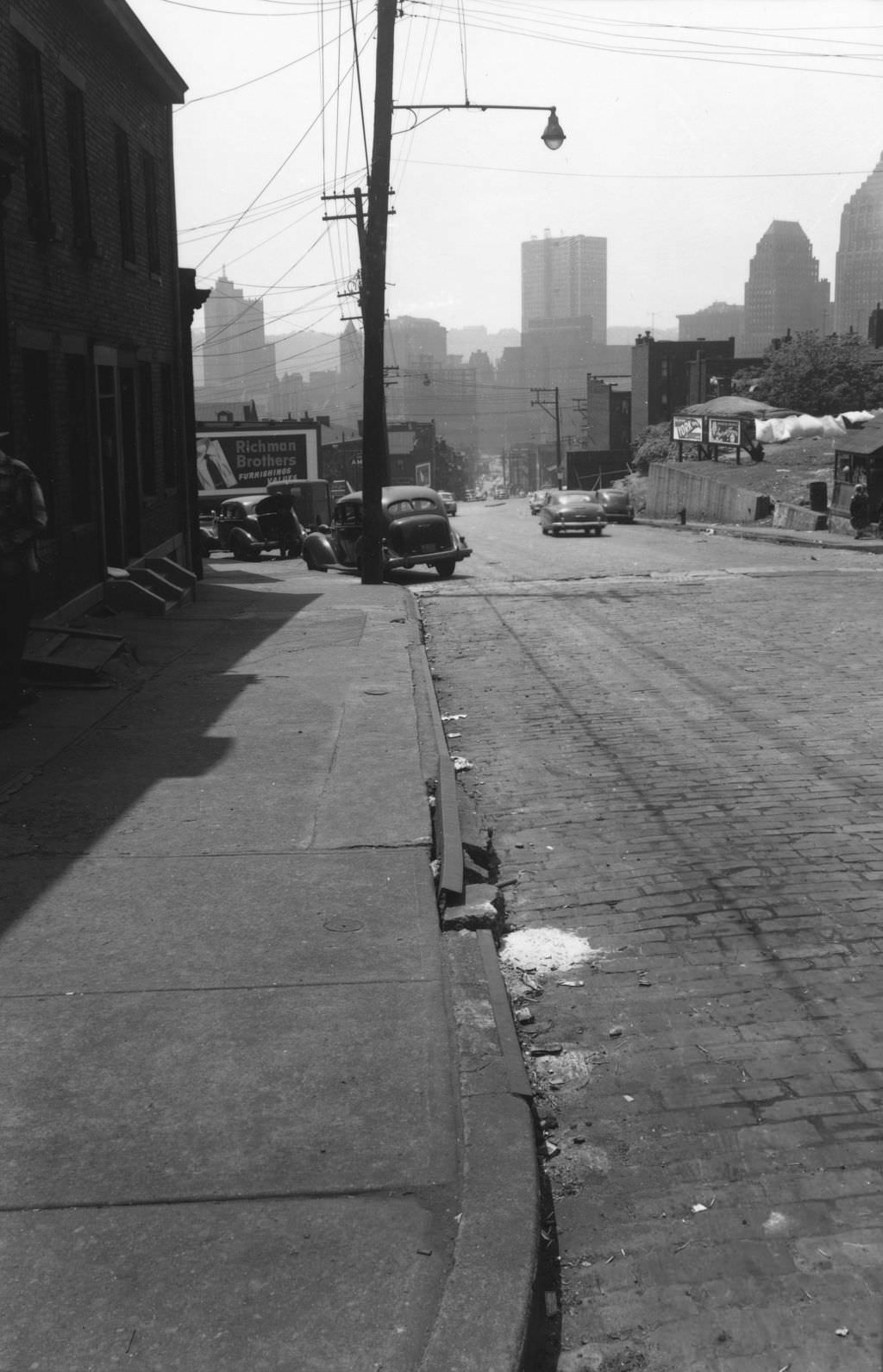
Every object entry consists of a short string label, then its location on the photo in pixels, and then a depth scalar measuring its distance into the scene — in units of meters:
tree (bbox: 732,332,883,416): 63.56
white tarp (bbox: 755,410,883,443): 55.59
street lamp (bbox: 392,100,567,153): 23.50
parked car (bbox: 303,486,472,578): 26.30
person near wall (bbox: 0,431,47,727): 9.88
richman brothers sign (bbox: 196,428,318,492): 52.53
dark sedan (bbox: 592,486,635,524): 55.50
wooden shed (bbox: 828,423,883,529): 35.28
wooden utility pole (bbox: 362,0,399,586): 23.23
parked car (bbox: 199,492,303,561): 35.41
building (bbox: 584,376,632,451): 121.00
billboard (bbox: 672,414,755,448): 54.12
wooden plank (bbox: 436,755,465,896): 6.93
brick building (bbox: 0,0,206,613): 14.61
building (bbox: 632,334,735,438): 105.56
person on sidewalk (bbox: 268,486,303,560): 35.59
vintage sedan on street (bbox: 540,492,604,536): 43.41
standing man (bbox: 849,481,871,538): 34.84
